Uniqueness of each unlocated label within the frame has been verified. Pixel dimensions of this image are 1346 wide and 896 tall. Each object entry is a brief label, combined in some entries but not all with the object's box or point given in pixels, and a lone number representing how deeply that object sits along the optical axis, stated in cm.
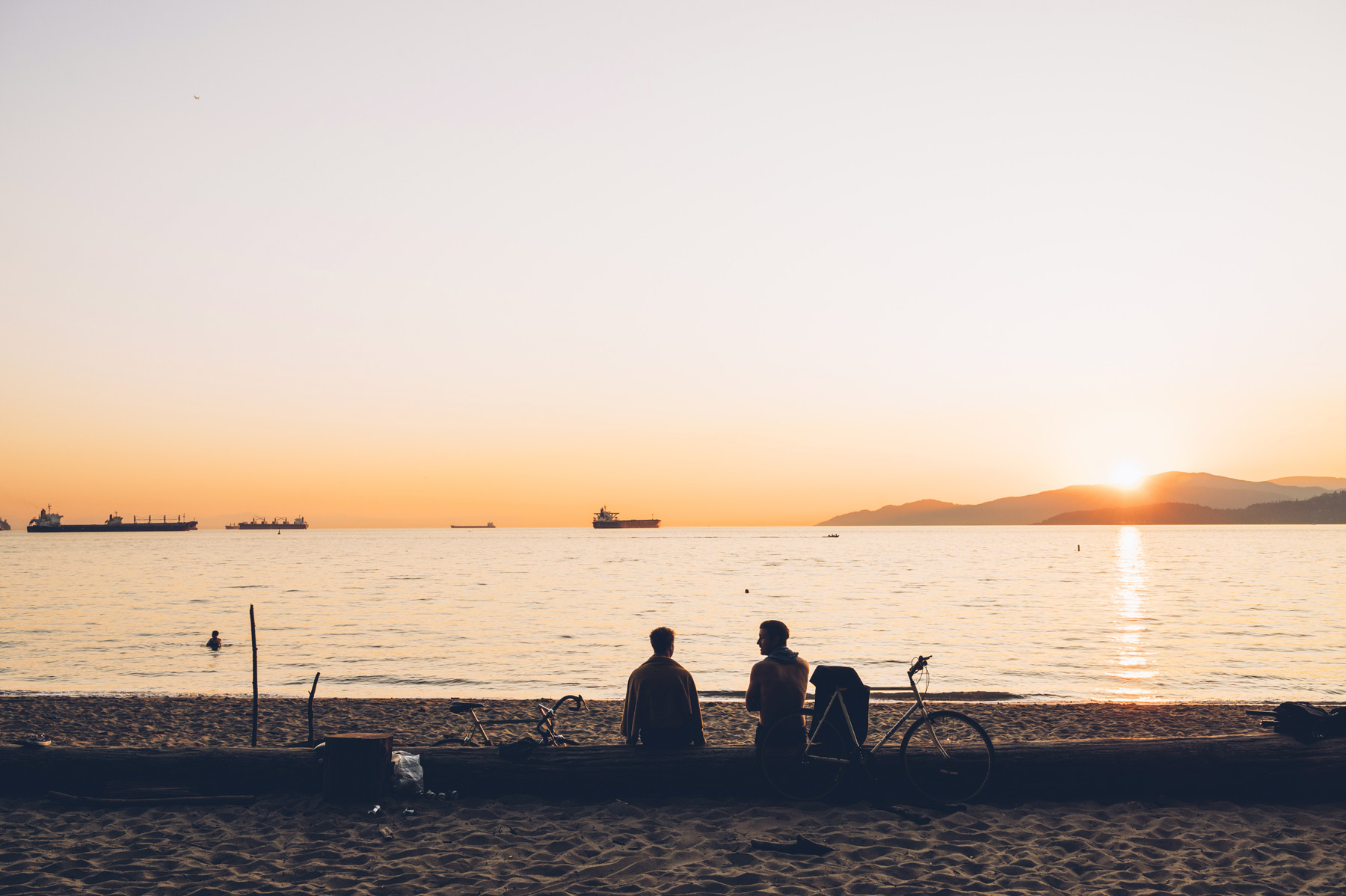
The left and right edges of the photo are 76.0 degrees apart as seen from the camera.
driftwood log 839
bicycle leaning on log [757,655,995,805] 803
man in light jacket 842
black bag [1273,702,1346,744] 855
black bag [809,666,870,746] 794
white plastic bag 847
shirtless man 807
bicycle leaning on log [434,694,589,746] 922
